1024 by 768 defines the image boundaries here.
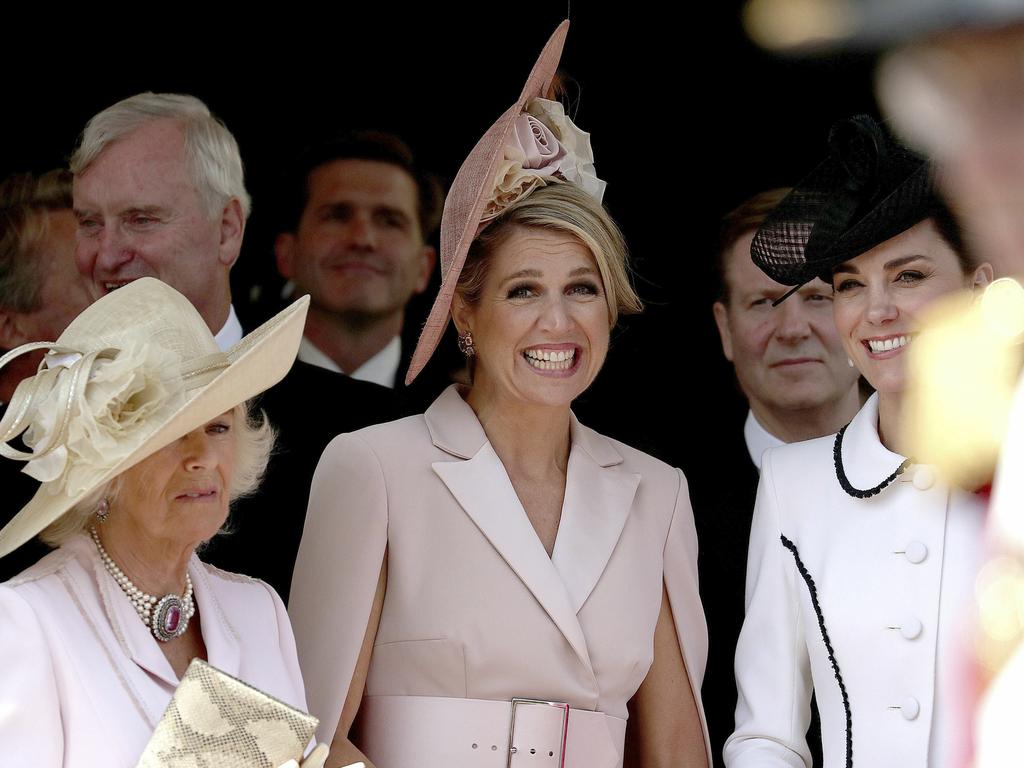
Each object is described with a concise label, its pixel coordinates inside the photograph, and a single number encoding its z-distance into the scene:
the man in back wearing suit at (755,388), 7.68
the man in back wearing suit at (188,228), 6.79
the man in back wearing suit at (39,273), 7.49
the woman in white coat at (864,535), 4.84
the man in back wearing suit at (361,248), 9.70
